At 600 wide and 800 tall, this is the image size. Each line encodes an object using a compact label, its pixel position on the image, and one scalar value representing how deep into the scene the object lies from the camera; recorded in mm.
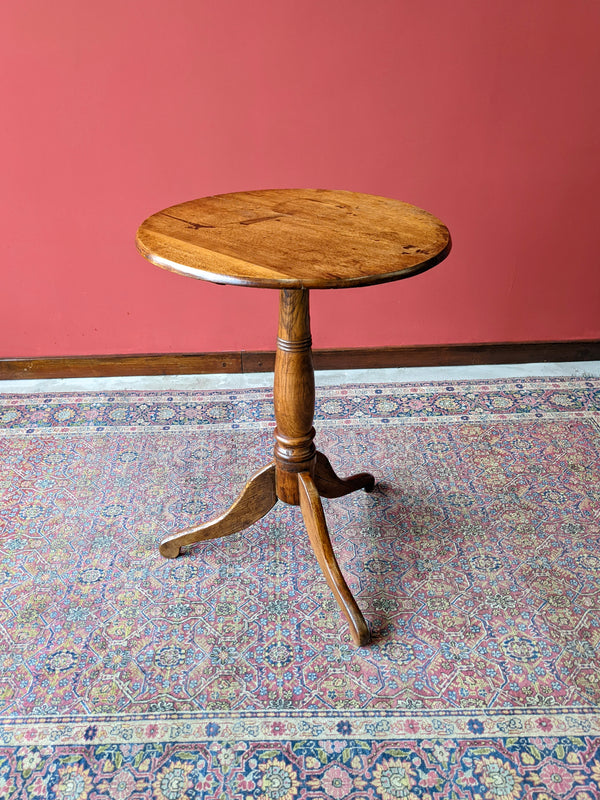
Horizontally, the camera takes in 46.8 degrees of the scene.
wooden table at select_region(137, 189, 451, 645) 1386
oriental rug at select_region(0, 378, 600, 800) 1450
